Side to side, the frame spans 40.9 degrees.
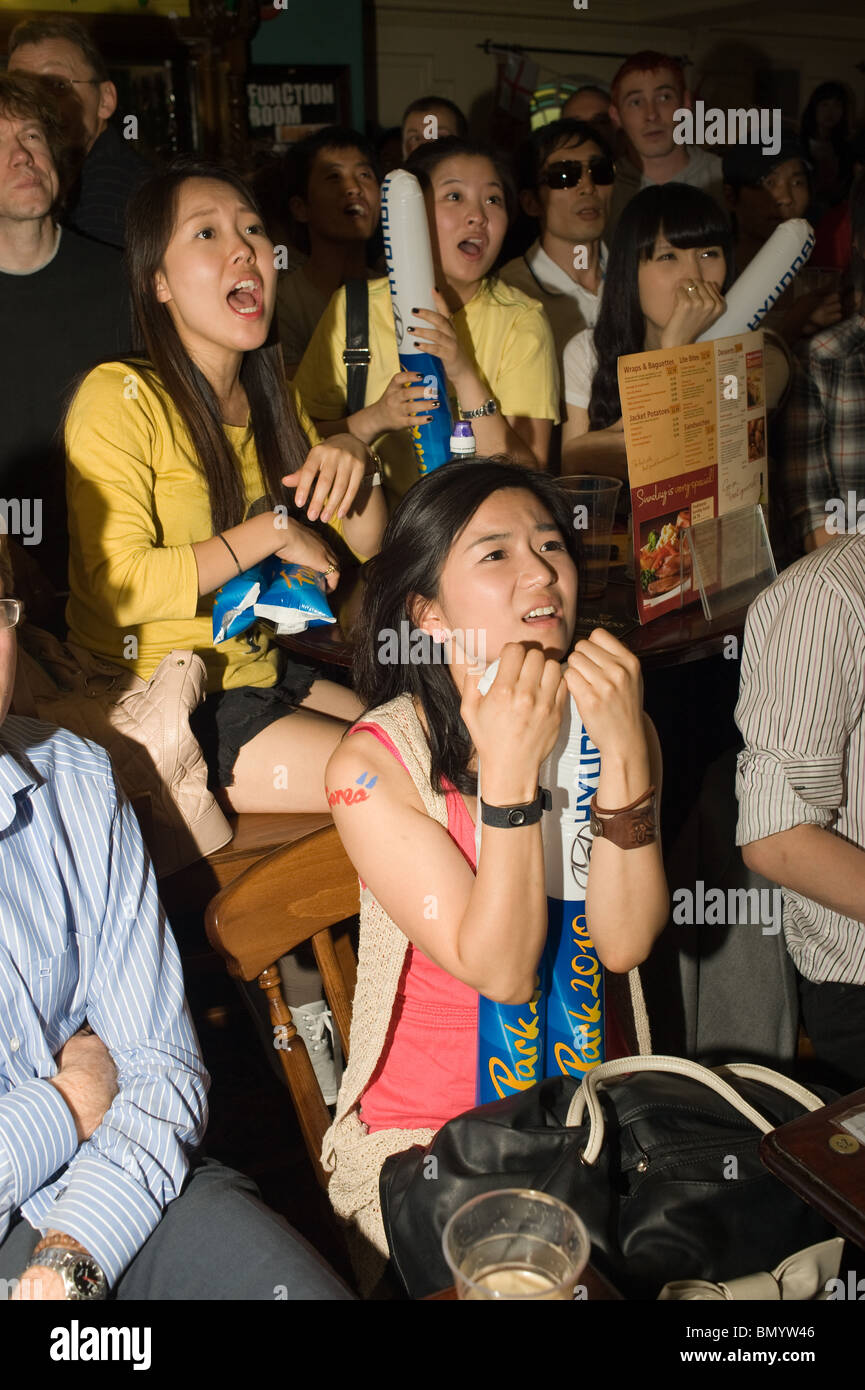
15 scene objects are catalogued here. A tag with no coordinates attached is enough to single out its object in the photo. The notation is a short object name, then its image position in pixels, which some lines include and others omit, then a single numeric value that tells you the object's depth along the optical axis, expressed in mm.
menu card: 1962
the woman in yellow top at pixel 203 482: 2043
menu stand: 2184
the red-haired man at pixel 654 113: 3543
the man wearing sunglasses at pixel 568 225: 3180
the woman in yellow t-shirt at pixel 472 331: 2691
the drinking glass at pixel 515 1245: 868
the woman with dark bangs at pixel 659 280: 2531
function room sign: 5605
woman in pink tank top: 1301
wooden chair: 1335
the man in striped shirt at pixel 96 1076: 1204
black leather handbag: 1069
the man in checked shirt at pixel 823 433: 2553
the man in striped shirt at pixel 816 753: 1543
